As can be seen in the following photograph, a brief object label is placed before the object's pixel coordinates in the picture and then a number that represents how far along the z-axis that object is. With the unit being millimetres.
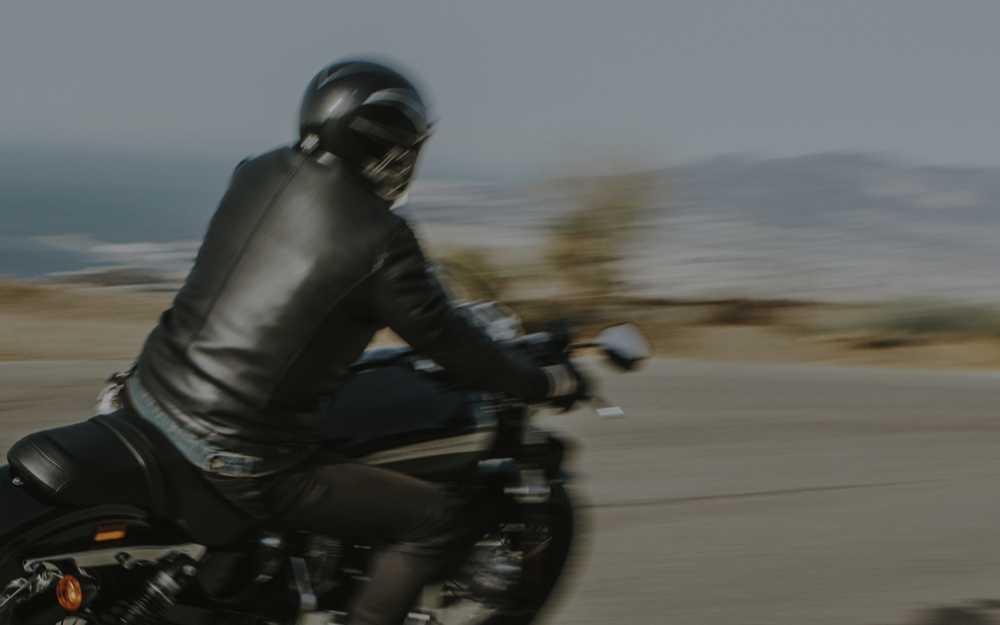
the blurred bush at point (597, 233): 15305
